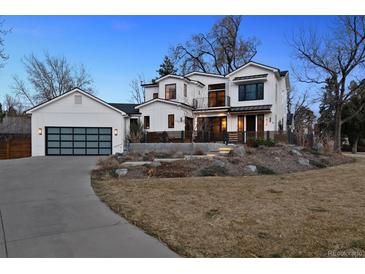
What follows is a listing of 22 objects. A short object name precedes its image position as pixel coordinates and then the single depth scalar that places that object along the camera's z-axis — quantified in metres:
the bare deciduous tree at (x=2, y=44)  15.39
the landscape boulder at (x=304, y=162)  11.88
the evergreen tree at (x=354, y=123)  28.72
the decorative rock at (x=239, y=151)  12.28
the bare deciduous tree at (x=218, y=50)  32.44
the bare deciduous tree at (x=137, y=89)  38.56
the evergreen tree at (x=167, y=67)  35.94
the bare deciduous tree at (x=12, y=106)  38.50
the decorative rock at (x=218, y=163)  10.30
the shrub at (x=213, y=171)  9.46
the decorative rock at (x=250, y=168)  9.95
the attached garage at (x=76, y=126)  18.67
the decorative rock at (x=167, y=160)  11.03
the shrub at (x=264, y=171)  9.96
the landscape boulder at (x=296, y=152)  13.54
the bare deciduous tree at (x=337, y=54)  21.62
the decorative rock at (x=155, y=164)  10.04
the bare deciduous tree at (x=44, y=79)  32.22
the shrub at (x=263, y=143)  15.59
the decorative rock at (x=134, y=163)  10.38
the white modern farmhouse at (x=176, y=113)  18.86
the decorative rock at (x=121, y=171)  9.05
